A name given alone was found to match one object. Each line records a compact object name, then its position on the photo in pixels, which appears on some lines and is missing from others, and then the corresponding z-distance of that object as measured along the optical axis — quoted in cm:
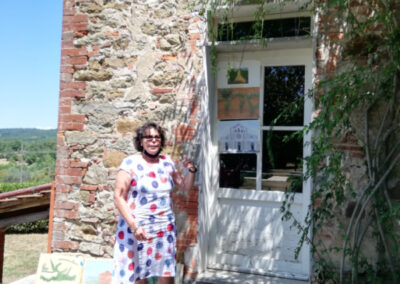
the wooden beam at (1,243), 492
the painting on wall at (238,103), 388
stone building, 375
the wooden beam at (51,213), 424
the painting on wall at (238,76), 392
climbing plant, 295
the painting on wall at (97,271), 381
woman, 284
